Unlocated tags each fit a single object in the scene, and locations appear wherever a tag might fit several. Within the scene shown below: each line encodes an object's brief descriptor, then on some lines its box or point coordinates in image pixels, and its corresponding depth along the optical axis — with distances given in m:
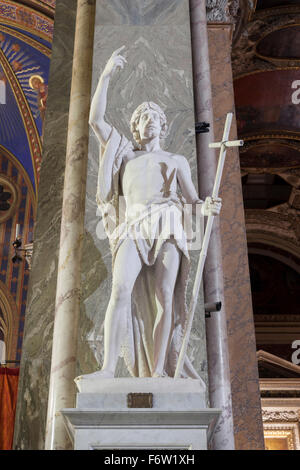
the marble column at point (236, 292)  4.04
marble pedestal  2.56
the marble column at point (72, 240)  3.37
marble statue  2.97
